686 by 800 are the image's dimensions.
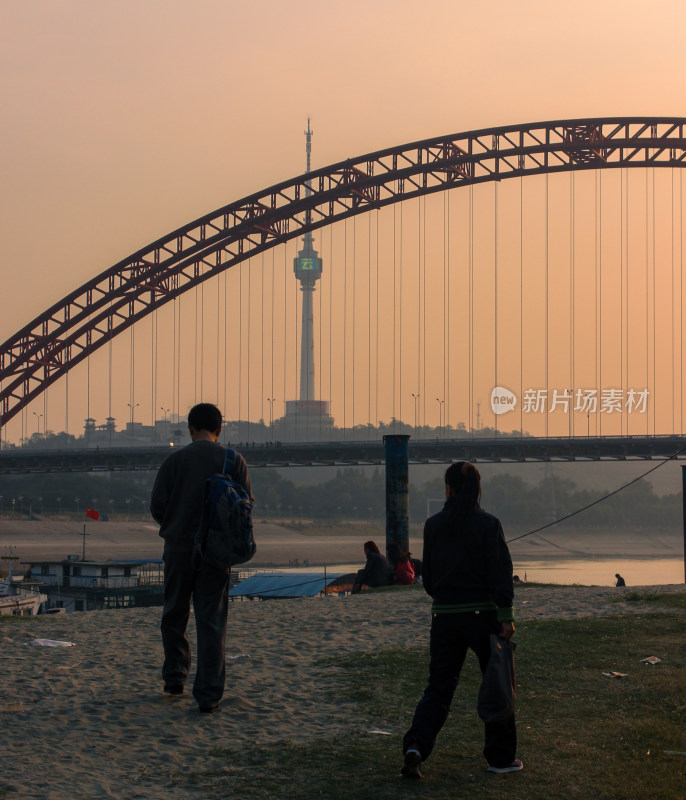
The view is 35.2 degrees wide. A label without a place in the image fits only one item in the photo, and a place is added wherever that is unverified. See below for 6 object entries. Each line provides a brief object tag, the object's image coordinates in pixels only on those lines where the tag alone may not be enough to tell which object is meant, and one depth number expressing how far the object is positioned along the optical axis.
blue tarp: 26.64
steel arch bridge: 49.81
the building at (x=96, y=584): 36.66
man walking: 6.80
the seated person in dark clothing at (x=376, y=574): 17.58
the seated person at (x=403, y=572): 17.58
